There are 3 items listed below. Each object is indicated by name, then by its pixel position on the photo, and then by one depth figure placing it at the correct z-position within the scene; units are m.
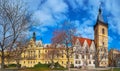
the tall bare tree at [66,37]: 21.24
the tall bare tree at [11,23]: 9.54
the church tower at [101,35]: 38.80
